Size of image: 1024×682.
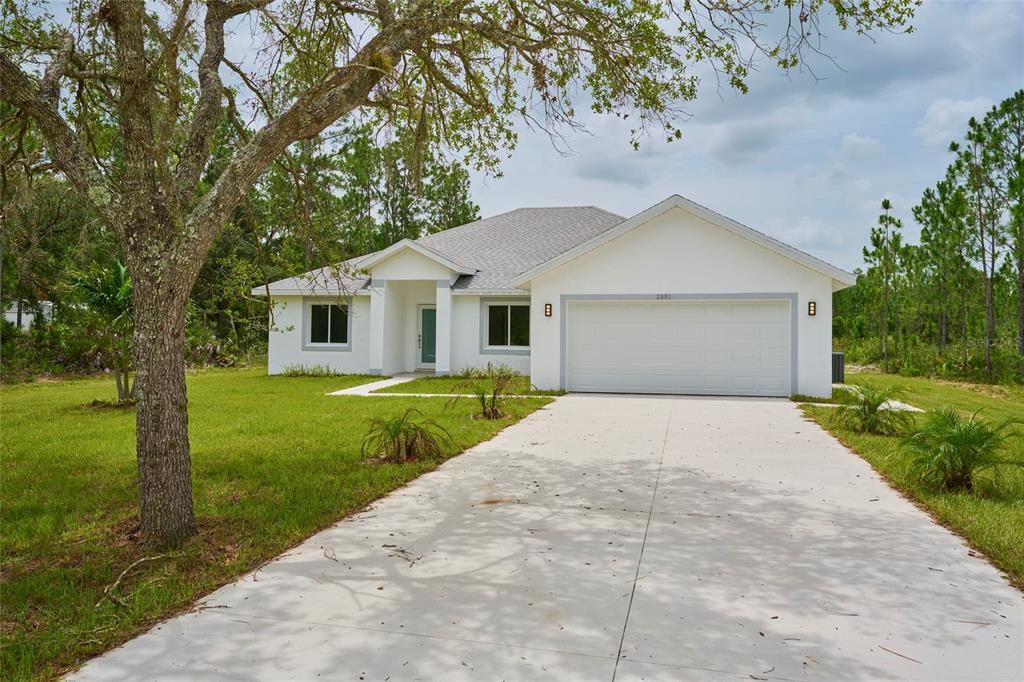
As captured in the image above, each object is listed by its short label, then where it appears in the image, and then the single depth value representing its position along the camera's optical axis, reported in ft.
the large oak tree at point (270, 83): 14.76
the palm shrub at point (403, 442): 25.08
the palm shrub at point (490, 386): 36.60
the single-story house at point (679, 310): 46.52
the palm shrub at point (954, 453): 19.98
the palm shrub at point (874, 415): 31.19
